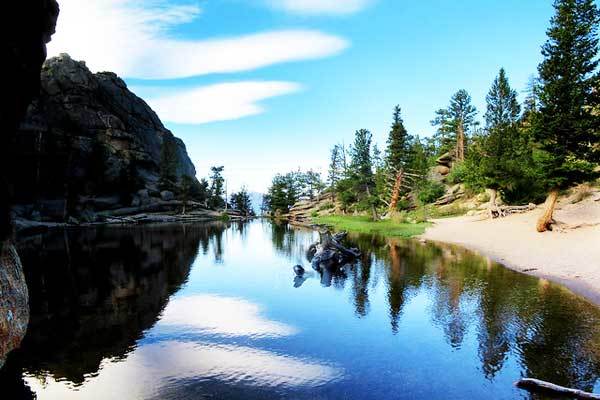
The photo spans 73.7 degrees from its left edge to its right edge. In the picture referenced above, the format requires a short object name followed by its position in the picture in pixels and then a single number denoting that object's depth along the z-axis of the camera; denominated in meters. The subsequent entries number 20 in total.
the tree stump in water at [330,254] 33.78
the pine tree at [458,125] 90.12
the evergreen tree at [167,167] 99.56
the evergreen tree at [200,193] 114.31
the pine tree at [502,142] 51.31
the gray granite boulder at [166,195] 96.19
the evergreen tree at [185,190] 98.25
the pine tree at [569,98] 35.78
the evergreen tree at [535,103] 38.31
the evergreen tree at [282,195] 122.00
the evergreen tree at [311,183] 136.75
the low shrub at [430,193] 78.12
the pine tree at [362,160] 91.69
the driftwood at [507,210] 52.02
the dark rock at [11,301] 13.25
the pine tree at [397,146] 73.25
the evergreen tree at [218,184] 129.50
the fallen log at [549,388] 10.91
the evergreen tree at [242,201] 134.75
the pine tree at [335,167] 118.29
